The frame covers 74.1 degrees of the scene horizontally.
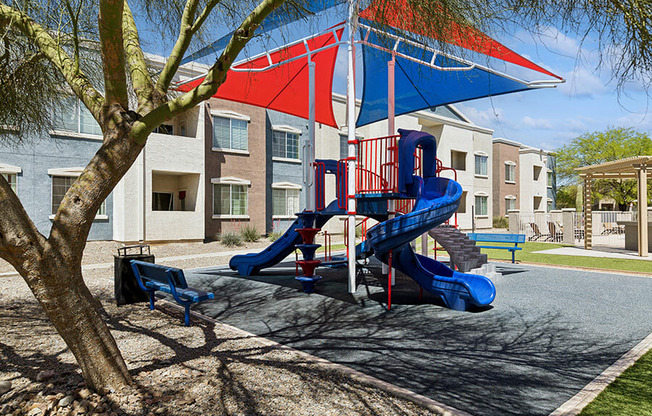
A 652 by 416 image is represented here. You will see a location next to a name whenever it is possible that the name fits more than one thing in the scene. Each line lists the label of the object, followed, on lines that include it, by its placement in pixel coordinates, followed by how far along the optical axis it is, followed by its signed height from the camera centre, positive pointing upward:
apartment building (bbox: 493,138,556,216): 39.75 +3.35
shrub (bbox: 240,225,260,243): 22.28 -1.25
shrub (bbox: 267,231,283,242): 23.18 -1.33
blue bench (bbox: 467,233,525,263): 13.93 -0.88
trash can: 8.14 -1.41
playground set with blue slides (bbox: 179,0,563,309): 4.66 +1.46
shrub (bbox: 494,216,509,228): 37.56 -0.93
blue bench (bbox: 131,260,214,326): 6.50 -1.21
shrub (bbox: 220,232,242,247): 20.73 -1.41
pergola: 16.09 +1.20
